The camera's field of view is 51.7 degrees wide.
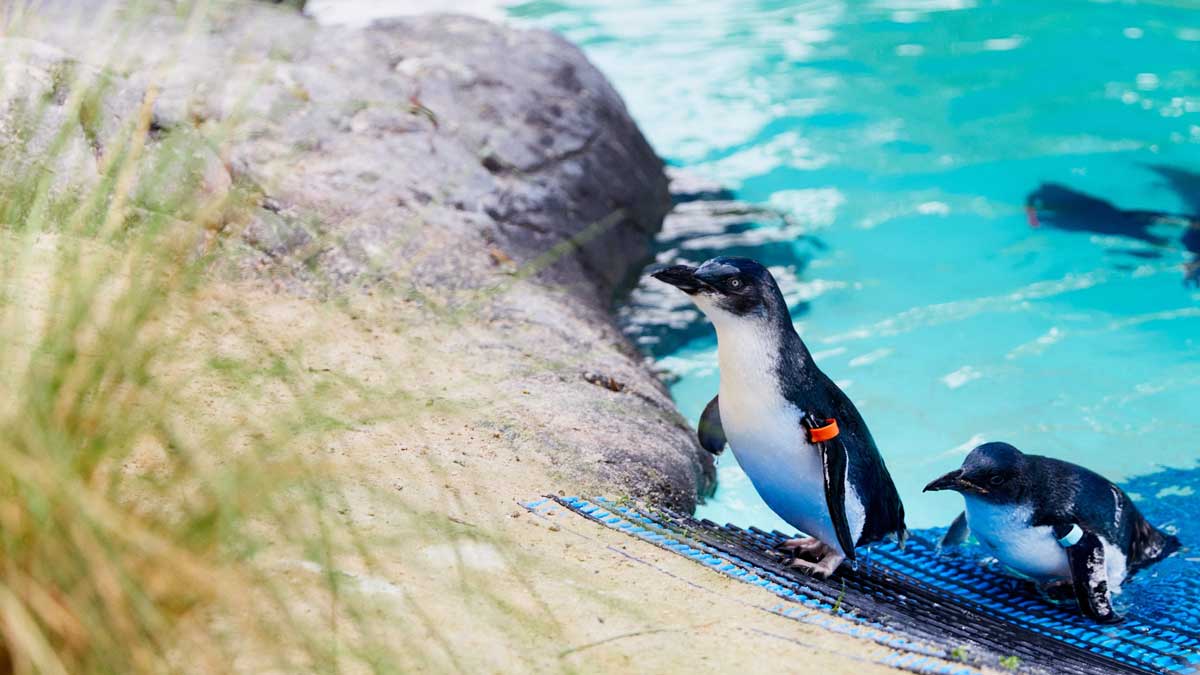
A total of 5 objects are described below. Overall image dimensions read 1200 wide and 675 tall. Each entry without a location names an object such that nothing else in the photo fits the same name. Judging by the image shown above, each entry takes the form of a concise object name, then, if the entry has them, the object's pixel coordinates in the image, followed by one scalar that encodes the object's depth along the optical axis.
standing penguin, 3.46
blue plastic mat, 3.01
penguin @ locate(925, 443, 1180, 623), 3.71
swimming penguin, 7.72
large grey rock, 4.35
